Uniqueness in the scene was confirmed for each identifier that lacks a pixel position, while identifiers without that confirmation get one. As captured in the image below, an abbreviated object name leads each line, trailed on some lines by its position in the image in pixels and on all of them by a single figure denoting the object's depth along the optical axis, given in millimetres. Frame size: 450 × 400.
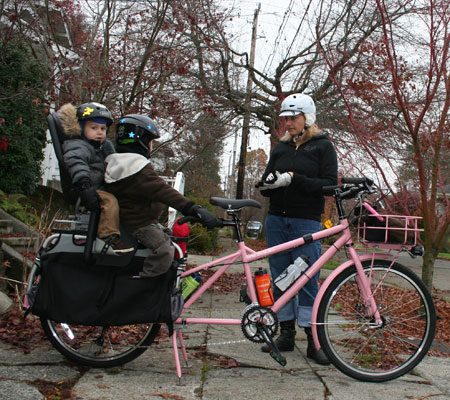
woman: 3904
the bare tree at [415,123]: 4879
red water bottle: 3566
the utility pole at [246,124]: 18516
